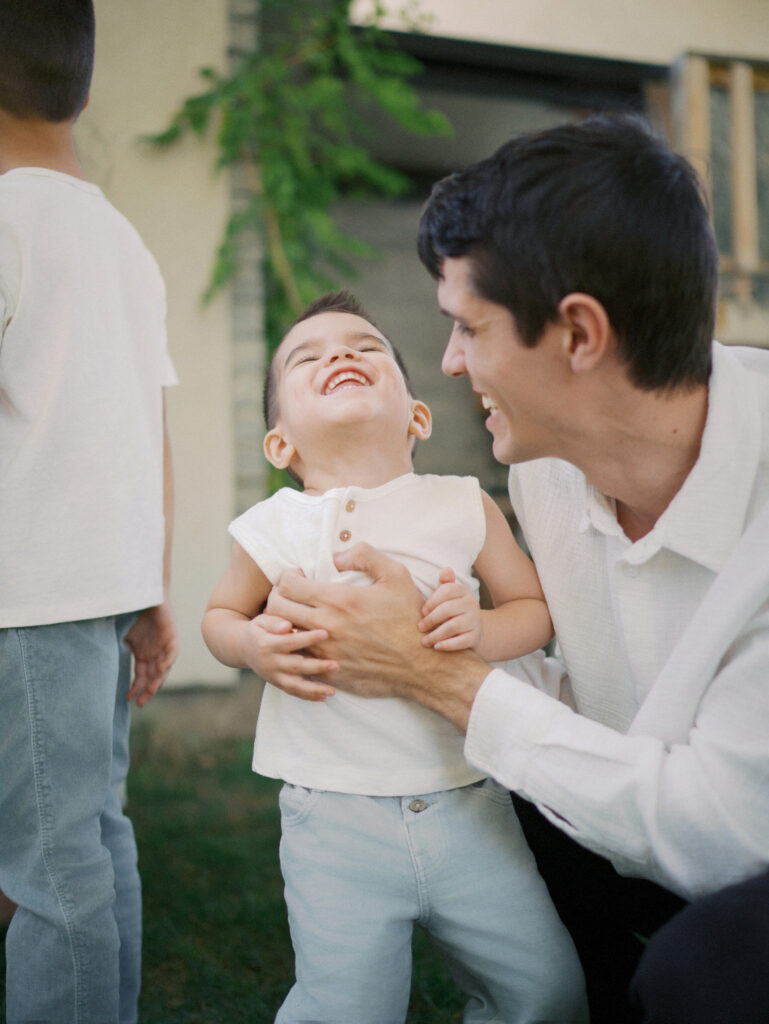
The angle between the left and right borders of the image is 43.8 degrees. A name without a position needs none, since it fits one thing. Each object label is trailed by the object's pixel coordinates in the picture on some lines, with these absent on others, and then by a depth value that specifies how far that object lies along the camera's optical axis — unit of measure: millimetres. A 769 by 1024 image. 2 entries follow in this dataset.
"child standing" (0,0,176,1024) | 1567
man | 1220
